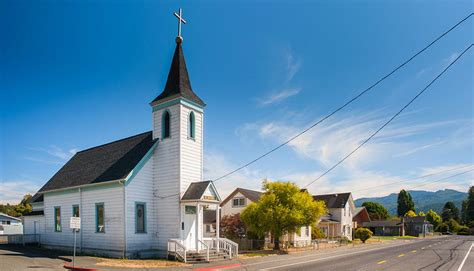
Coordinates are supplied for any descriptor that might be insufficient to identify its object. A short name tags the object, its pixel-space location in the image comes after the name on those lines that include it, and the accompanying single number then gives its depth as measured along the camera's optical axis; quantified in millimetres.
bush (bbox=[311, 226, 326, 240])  45791
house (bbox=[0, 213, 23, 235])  49531
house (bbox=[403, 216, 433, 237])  86581
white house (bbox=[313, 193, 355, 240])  55778
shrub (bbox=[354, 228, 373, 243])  48406
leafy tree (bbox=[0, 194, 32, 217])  69369
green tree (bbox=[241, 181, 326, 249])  29672
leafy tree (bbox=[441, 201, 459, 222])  130875
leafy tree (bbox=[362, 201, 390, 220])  114000
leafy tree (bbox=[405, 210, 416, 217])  111750
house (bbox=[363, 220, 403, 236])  86688
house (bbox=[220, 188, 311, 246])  42812
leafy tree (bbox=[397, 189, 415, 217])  124625
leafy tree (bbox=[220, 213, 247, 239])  35491
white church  21344
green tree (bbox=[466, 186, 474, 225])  118056
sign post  16594
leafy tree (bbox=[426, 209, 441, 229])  114438
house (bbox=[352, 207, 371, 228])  76812
